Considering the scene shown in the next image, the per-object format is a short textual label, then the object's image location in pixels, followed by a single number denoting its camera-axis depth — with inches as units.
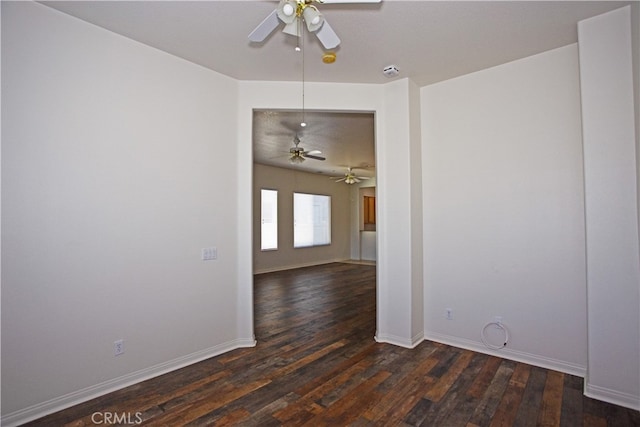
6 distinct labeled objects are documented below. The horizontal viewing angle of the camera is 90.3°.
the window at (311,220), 357.4
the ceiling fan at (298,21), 71.2
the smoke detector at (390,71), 121.1
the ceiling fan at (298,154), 203.0
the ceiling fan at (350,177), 323.4
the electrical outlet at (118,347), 98.0
